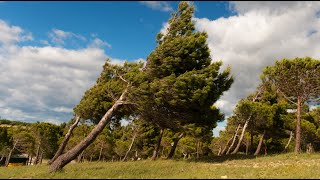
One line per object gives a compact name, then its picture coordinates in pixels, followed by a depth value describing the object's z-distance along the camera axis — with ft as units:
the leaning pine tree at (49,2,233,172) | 69.97
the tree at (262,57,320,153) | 102.17
